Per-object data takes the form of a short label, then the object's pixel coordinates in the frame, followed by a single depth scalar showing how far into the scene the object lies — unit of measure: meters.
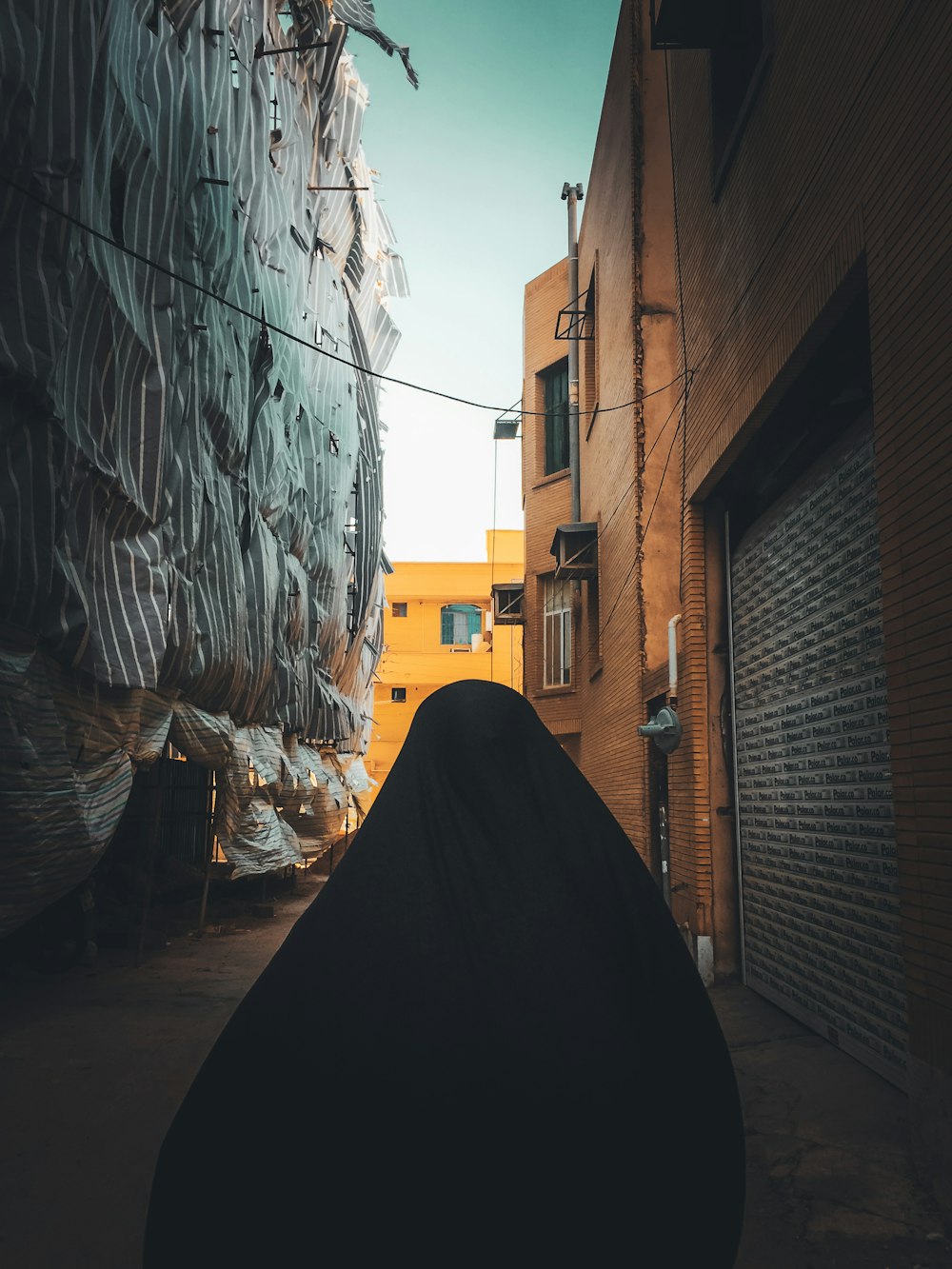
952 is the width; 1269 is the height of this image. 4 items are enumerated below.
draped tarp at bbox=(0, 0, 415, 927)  4.70
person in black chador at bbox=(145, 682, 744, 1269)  1.82
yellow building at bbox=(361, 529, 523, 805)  32.88
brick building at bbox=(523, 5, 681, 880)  10.04
